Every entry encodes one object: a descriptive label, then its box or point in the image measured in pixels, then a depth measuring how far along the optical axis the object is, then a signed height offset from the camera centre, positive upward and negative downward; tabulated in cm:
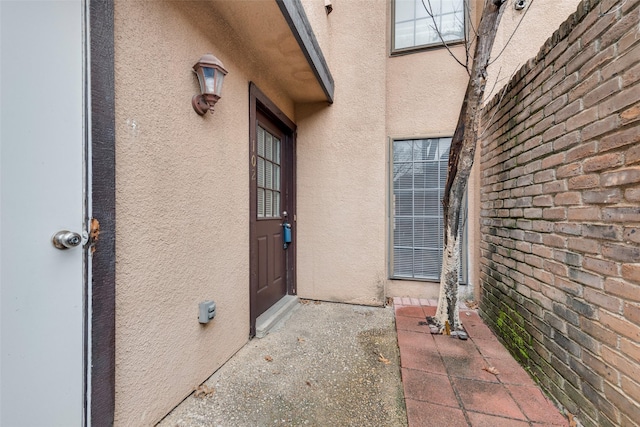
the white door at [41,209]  94 +1
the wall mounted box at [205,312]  183 -68
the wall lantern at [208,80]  172 +86
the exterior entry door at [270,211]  253 +1
